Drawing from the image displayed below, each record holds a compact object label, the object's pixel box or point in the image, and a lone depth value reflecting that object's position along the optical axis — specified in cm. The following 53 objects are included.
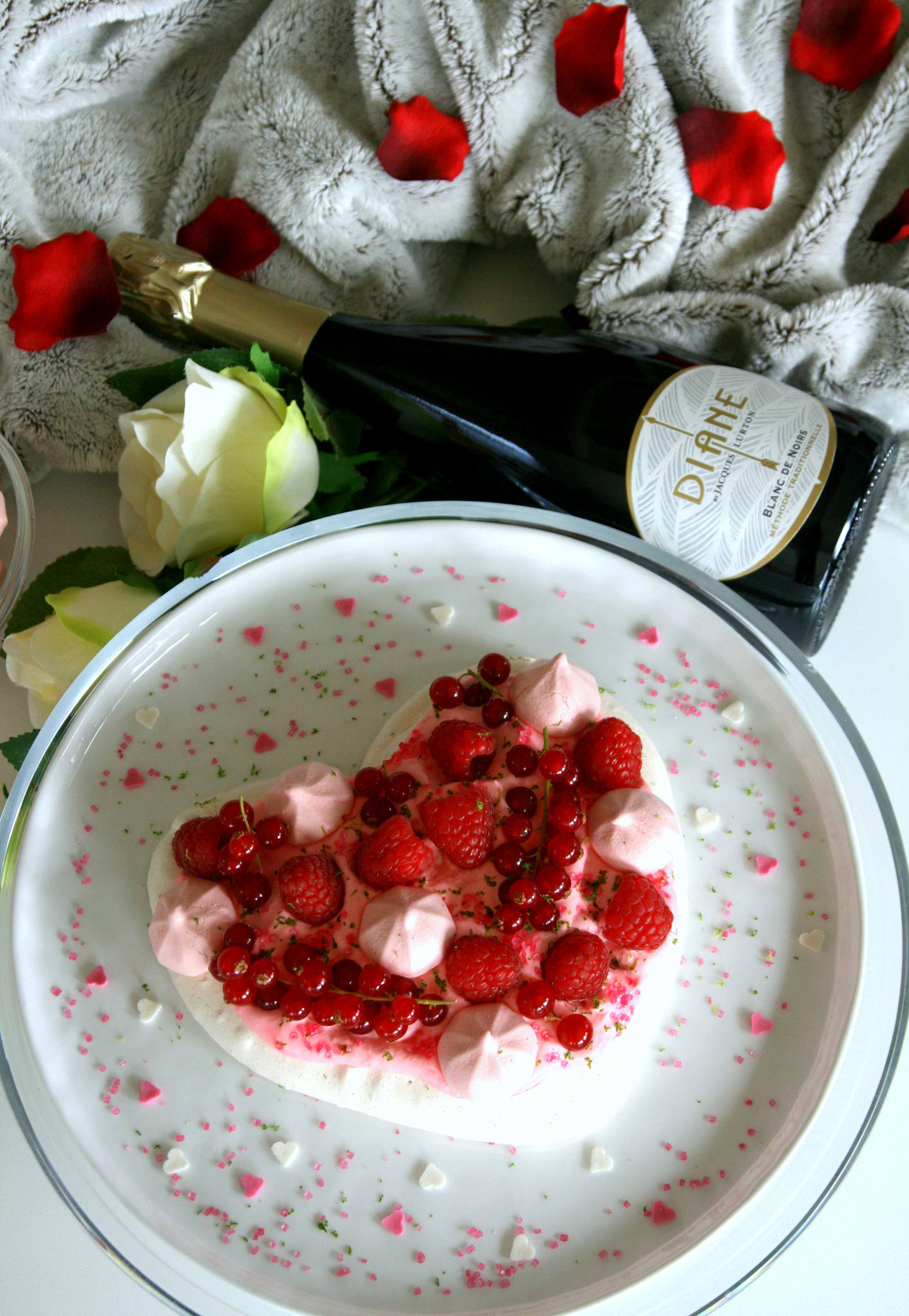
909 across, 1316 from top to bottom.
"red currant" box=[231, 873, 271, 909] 65
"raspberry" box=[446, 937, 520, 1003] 61
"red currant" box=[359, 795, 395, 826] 66
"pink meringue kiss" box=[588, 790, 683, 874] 64
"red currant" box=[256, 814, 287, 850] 65
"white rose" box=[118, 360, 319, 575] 71
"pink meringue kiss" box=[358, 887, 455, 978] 61
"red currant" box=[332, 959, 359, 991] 63
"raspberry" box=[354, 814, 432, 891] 64
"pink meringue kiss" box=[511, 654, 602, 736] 67
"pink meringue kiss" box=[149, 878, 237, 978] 63
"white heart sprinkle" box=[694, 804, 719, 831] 71
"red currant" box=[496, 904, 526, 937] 64
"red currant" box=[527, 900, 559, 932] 63
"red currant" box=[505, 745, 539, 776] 68
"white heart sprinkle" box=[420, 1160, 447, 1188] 64
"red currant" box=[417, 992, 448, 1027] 63
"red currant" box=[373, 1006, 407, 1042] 61
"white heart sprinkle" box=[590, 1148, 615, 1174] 64
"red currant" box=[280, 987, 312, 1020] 62
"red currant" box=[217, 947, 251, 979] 62
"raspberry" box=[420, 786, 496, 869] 64
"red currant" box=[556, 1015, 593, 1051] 62
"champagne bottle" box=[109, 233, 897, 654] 71
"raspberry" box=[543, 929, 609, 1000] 61
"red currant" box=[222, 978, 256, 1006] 63
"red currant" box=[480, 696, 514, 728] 69
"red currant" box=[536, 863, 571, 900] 64
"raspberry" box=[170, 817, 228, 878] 65
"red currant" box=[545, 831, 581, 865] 65
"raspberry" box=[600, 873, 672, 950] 62
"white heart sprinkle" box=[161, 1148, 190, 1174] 64
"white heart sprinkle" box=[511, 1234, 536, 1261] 62
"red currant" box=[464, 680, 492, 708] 70
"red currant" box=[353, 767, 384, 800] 67
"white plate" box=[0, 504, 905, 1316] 62
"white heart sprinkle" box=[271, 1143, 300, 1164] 64
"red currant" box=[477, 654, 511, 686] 70
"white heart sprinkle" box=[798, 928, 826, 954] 67
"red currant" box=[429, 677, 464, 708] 69
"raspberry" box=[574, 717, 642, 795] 66
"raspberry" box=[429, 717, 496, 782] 66
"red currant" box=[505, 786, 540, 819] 67
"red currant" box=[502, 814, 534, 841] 66
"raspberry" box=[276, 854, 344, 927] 63
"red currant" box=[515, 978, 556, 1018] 62
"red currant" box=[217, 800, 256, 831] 66
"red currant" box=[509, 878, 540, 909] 63
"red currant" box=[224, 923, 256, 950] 64
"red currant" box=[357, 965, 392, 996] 62
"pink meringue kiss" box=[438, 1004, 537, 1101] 60
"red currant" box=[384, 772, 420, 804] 67
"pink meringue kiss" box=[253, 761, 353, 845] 65
